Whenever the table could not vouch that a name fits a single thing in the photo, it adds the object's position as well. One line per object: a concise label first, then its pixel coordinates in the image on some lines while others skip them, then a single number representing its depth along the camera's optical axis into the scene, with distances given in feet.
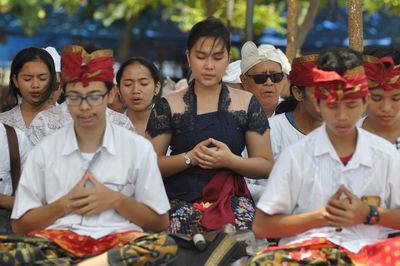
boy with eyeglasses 28.28
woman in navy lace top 32.90
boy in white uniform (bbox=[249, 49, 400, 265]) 27.72
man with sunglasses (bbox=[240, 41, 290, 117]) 41.27
